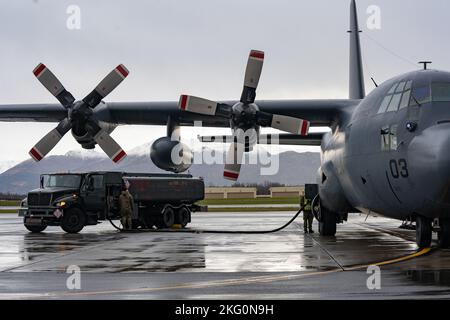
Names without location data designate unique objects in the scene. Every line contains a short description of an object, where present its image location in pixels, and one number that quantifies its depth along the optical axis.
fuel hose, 25.89
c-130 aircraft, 16.12
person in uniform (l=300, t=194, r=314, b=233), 26.95
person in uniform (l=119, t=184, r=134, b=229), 28.00
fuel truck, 27.45
